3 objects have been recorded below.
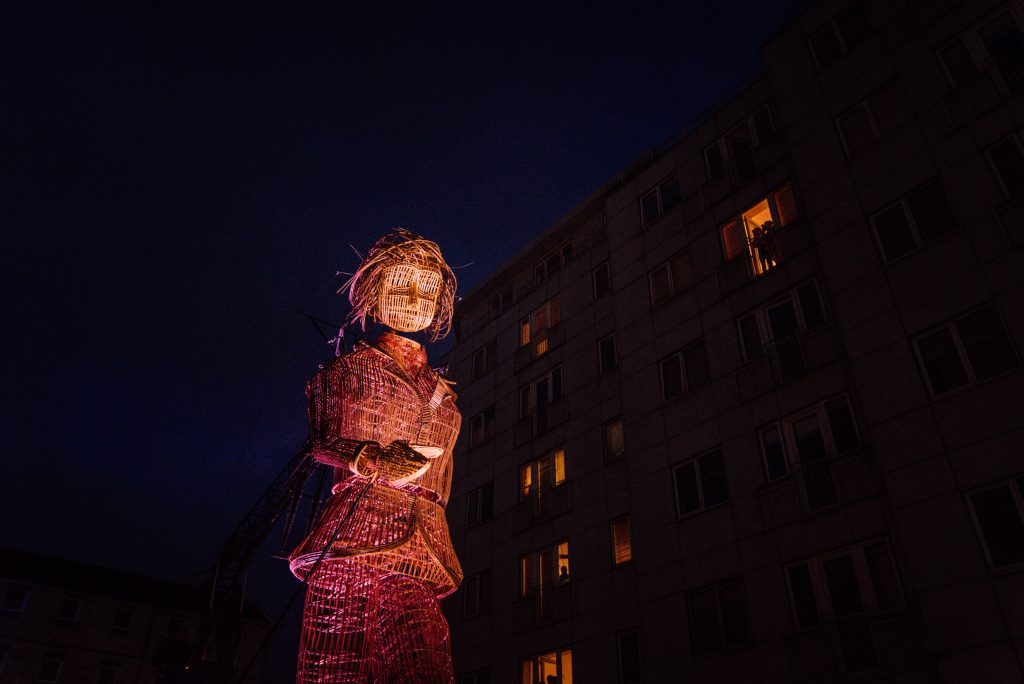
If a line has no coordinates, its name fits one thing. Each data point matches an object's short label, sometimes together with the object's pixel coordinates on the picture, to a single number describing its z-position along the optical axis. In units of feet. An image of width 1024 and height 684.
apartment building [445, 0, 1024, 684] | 40.65
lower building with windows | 119.85
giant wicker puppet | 31.73
